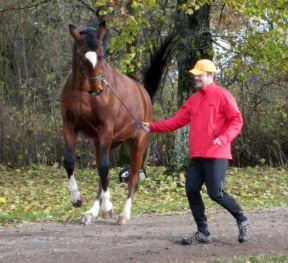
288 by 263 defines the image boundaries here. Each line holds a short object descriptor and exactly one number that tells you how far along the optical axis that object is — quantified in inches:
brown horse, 606.9
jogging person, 511.2
